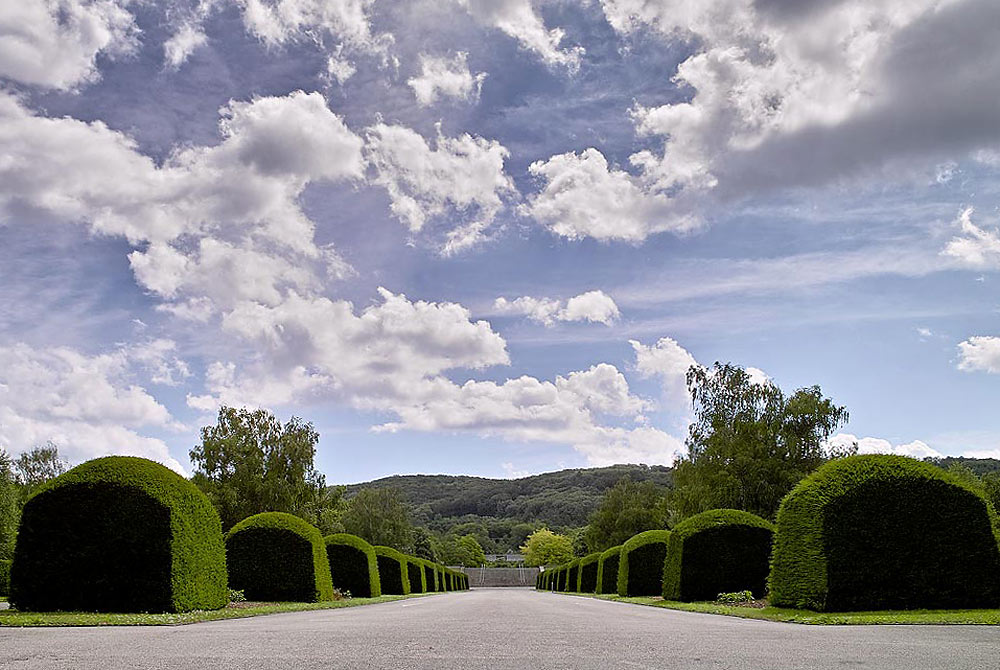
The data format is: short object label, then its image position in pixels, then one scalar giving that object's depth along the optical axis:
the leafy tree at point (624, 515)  66.00
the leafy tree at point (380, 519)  85.62
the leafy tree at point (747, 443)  40.00
